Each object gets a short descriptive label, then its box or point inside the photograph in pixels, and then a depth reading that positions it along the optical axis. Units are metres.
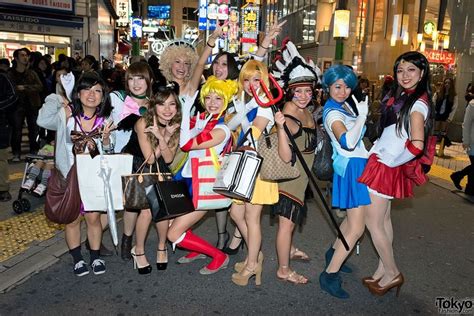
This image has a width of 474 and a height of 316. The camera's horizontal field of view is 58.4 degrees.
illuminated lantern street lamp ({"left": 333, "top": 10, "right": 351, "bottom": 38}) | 17.62
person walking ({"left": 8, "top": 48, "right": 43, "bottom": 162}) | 8.37
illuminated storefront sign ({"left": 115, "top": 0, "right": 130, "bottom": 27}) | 29.56
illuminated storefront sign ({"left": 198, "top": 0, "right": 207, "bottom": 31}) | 31.12
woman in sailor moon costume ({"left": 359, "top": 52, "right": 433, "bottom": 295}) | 3.16
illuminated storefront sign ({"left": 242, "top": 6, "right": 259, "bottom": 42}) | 34.67
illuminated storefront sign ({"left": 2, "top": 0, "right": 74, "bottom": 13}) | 14.16
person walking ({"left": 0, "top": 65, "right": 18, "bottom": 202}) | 5.65
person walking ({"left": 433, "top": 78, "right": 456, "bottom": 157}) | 11.15
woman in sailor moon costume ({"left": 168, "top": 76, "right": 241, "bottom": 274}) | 3.51
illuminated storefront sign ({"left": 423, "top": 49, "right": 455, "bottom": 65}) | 16.09
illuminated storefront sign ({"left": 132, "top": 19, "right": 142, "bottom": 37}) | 32.84
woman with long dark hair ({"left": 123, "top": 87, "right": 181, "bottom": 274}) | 3.61
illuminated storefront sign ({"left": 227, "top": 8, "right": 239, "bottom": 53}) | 34.31
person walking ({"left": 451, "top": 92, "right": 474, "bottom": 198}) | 7.03
